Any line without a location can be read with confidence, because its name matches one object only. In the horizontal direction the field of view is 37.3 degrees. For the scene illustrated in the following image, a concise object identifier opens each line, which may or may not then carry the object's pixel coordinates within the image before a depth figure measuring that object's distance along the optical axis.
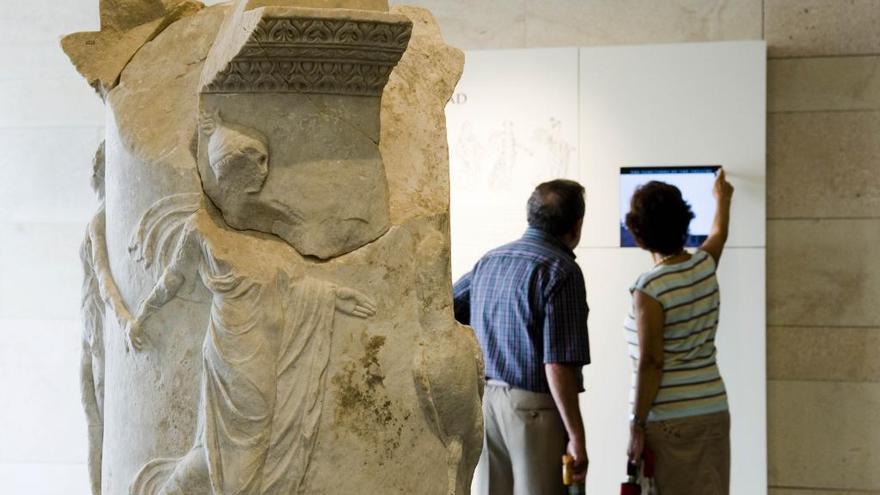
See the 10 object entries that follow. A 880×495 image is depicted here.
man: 5.04
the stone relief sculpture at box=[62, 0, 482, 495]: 2.91
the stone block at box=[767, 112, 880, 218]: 6.45
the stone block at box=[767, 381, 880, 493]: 6.47
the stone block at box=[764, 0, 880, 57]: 6.43
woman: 4.94
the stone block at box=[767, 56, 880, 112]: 6.45
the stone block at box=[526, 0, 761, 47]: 6.51
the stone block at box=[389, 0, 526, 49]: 6.73
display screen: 6.16
